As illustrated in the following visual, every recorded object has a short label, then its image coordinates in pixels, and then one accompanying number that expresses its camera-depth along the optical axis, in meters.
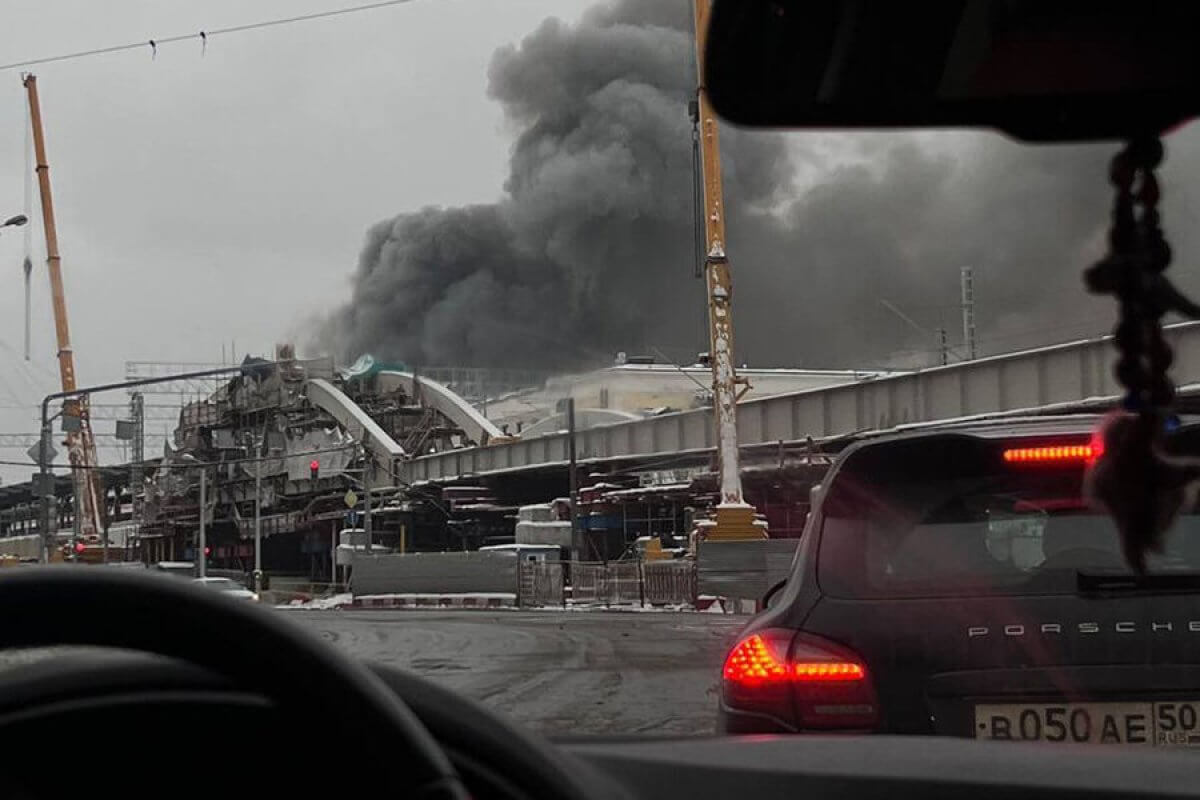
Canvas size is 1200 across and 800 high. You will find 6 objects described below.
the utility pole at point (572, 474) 39.94
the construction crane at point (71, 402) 49.38
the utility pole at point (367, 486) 44.53
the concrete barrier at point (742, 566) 25.89
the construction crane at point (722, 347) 25.58
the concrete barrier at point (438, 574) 34.00
